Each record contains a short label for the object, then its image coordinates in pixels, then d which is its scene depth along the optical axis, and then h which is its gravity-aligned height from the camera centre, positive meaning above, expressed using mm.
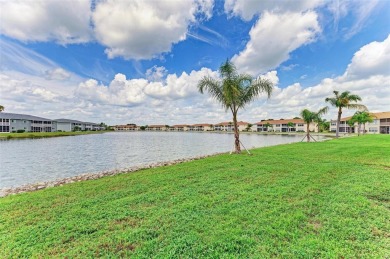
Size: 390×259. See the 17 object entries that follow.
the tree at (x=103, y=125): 141712 +1517
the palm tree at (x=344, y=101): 35500 +4809
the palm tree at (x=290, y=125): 95375 +1045
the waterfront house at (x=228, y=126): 127188 +770
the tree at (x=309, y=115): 30373 +1845
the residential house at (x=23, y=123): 63738 +1421
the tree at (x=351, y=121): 53969 +1608
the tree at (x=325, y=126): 84000 +497
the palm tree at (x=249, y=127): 118775 +86
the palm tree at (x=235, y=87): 15617 +3144
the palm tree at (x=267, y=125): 108675 +1172
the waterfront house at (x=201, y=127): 153375 +102
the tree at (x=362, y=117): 47378 +2404
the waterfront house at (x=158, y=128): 170000 -744
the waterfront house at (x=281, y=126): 97312 +617
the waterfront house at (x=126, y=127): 167750 +93
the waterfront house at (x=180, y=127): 164800 +105
